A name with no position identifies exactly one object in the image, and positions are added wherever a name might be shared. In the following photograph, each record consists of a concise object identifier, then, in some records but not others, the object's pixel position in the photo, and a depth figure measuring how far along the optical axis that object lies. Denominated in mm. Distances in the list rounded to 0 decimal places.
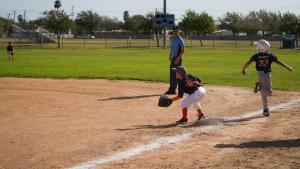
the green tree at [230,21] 114406
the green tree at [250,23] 101500
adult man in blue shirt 13147
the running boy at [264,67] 9820
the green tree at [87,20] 123938
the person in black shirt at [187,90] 8930
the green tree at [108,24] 138312
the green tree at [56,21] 60812
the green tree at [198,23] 71688
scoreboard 52312
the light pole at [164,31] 54494
